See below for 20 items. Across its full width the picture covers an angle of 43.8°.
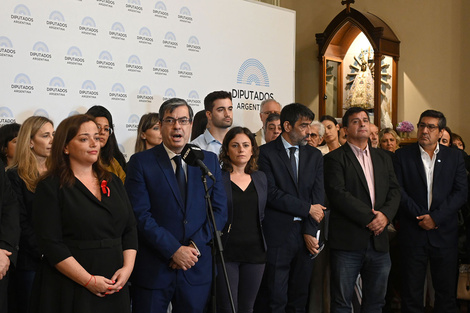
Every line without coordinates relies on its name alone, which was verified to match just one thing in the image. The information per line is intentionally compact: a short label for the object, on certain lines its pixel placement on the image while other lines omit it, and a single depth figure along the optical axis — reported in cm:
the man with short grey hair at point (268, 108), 566
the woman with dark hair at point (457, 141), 637
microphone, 286
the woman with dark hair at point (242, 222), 379
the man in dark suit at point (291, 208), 410
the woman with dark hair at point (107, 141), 415
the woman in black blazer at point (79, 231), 268
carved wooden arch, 868
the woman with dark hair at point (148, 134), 466
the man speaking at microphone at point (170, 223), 319
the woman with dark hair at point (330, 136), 589
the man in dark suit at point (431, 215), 462
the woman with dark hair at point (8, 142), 389
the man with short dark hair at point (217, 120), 471
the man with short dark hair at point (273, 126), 505
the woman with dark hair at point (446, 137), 573
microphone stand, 280
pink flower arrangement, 830
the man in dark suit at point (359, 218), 429
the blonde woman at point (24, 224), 342
